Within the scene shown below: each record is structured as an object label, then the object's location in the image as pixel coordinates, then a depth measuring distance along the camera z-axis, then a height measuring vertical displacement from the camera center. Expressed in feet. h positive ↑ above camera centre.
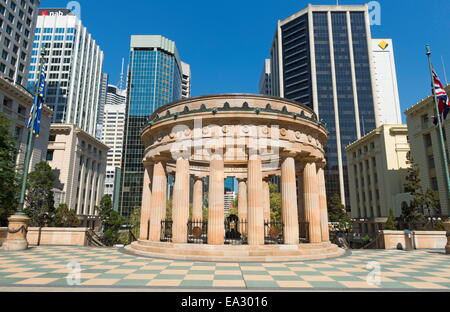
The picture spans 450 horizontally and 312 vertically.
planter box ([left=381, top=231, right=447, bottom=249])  77.38 -9.49
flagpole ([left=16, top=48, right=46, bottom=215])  66.50 +19.46
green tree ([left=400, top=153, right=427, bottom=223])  139.44 +2.31
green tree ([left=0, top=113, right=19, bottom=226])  90.53 +9.03
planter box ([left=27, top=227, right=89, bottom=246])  76.95 -9.06
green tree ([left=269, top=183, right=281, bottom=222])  192.58 -0.28
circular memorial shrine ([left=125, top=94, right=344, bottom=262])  57.47 +10.10
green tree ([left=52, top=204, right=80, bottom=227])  133.39 -6.66
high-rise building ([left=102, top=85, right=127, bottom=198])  560.61 +56.21
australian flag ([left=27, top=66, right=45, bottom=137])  72.59 +28.16
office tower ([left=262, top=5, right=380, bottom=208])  413.59 +231.82
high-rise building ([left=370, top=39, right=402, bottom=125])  478.59 +237.55
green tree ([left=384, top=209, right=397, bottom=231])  128.22 -8.36
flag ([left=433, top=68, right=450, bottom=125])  70.15 +29.81
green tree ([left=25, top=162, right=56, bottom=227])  163.67 +9.55
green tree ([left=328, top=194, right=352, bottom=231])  231.50 -6.68
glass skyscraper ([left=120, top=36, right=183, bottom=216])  410.19 +206.45
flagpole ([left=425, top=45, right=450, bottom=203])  66.87 +25.56
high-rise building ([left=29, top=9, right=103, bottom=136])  453.99 +256.77
